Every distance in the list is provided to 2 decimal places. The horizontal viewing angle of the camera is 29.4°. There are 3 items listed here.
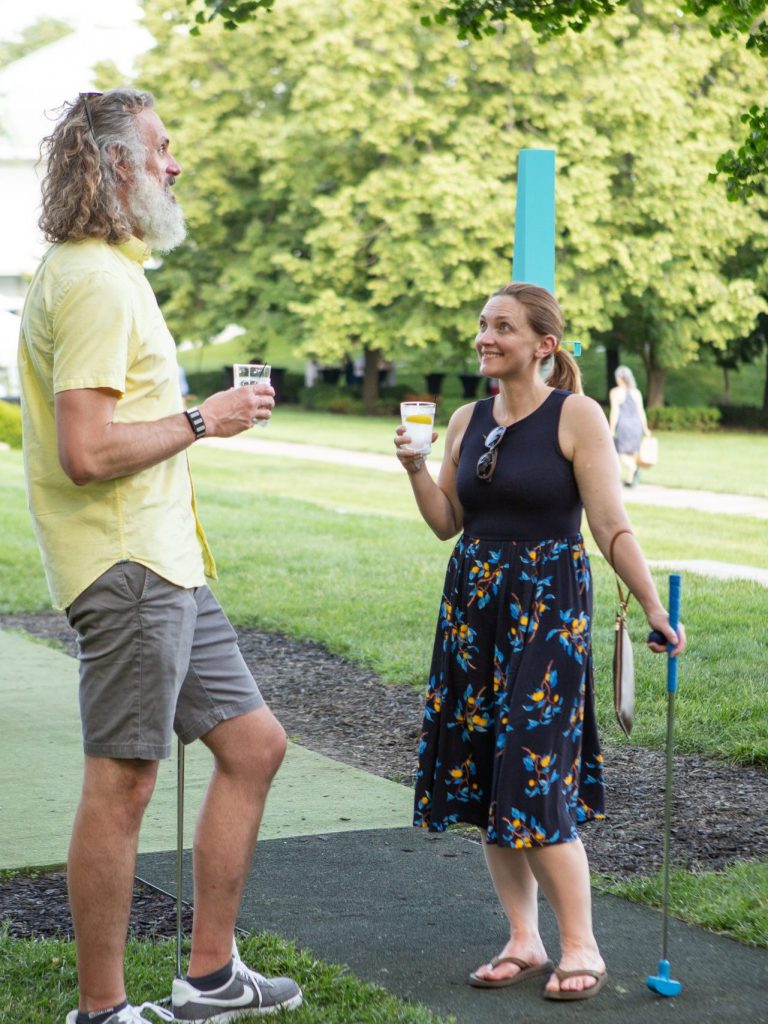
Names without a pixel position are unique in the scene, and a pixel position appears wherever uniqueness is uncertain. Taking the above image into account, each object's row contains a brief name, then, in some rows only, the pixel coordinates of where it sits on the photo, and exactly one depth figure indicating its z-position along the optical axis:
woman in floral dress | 3.73
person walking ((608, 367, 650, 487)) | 20.41
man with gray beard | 3.14
